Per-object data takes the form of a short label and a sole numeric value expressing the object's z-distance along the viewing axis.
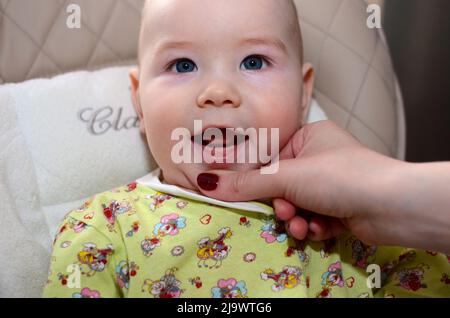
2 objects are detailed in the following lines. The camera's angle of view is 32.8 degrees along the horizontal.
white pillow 0.52
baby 0.44
